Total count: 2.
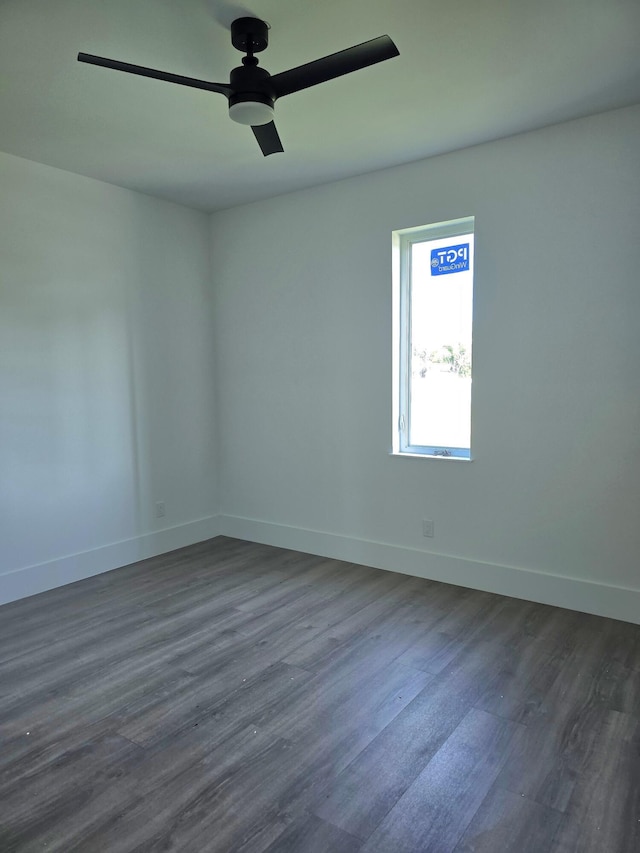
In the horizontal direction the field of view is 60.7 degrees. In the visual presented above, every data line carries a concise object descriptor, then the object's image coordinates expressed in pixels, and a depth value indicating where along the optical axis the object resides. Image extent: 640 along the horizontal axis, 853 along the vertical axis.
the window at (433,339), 3.55
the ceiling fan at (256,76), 1.88
